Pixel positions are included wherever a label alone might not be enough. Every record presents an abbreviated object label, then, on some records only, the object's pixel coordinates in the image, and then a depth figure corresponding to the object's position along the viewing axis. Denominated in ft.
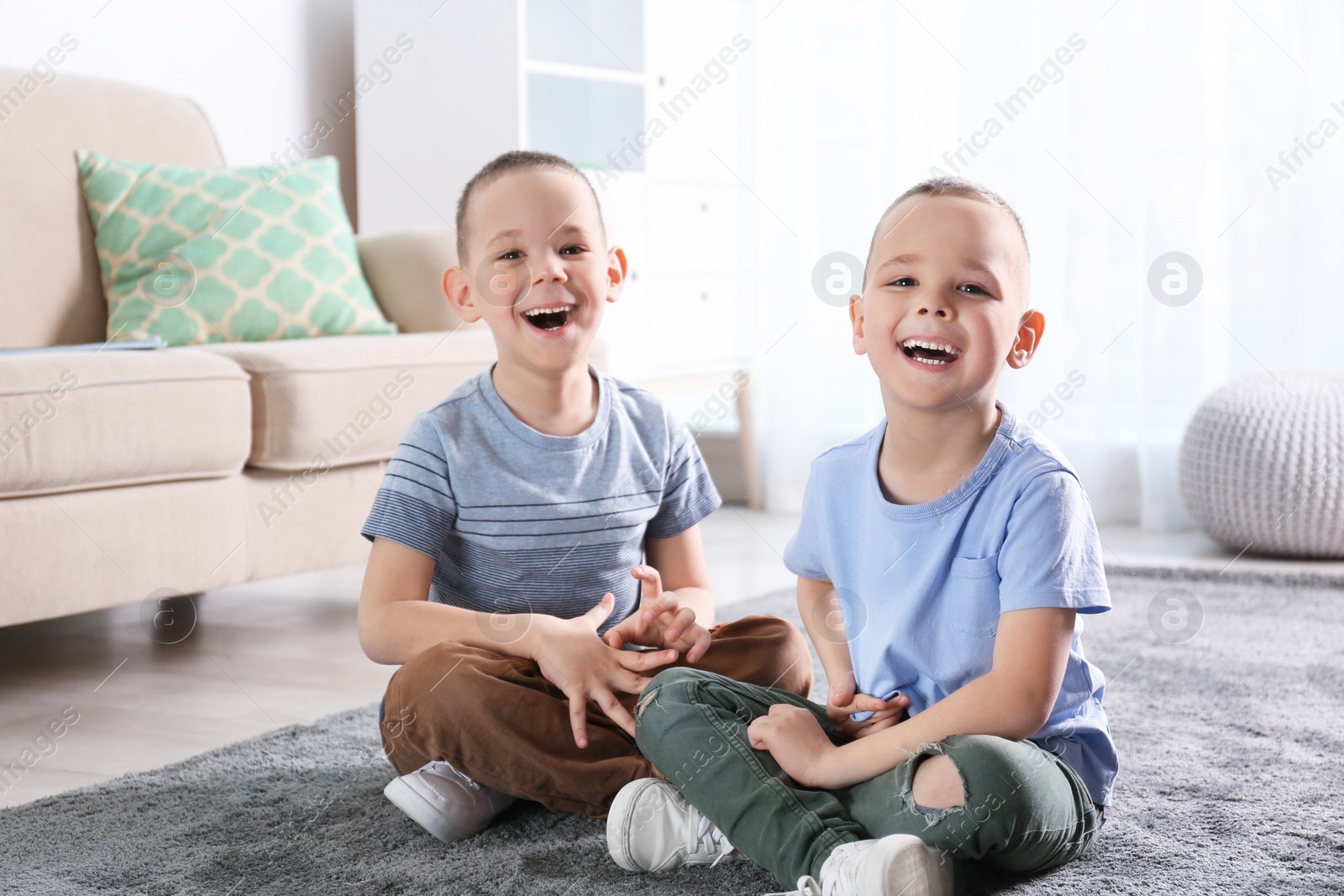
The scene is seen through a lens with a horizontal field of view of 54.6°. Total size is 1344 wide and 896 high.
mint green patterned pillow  6.79
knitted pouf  7.48
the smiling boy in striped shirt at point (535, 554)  3.44
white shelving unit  9.14
